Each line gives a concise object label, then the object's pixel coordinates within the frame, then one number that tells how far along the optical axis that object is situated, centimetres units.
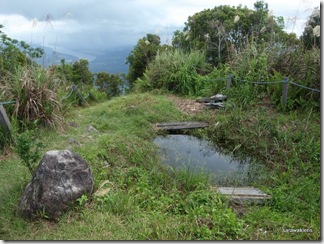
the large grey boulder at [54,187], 286
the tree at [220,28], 993
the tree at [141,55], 1188
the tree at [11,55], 575
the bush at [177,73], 786
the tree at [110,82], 1338
